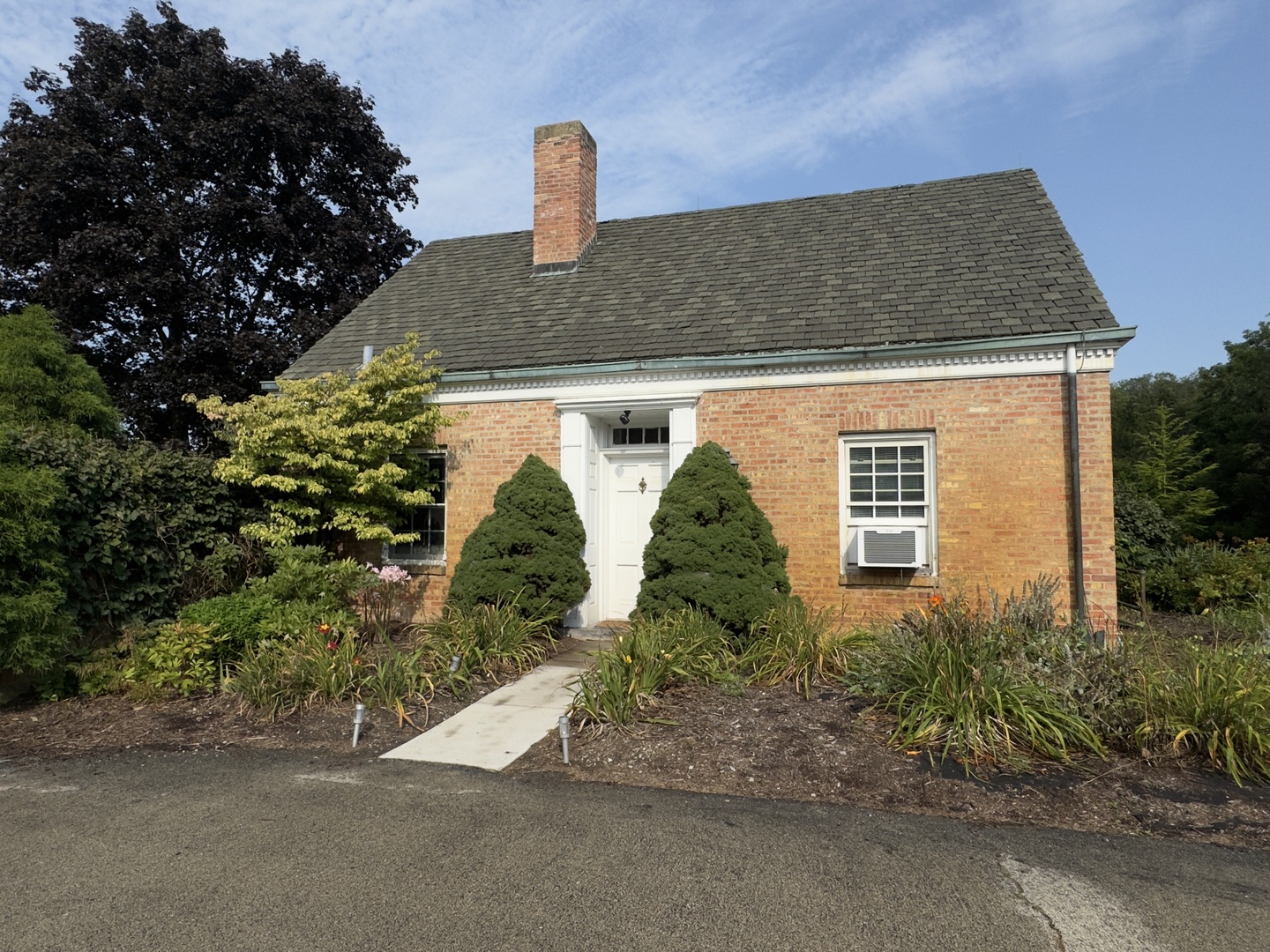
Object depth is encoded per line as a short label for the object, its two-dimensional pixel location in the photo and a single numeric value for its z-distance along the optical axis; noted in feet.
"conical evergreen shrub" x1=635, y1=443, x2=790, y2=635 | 25.62
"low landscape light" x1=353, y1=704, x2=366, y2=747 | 18.43
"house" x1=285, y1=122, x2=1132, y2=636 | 26.84
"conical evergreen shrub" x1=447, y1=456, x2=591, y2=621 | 28.40
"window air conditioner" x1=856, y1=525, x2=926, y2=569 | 27.50
